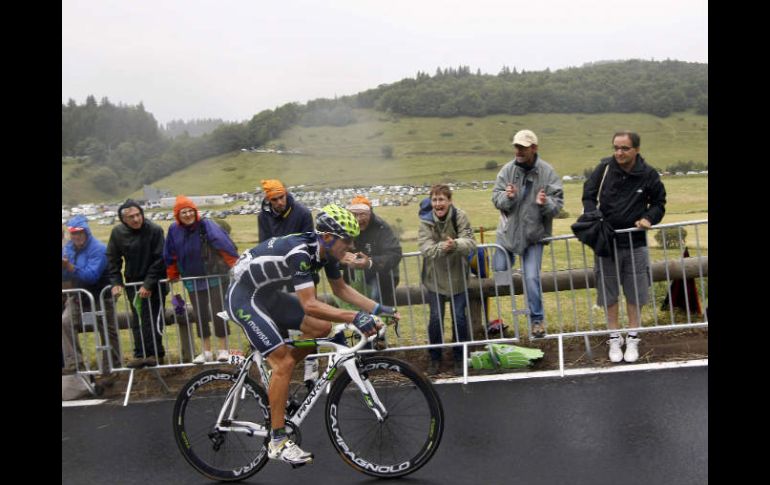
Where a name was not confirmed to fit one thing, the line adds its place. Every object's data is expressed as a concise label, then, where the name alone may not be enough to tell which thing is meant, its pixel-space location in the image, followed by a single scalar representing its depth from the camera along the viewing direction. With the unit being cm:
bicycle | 501
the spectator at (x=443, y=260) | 698
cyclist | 489
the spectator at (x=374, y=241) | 701
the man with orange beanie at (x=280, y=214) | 706
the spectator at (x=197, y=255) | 741
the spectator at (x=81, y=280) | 787
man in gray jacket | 712
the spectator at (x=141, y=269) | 763
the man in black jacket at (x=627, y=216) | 683
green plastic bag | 710
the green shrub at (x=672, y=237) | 719
